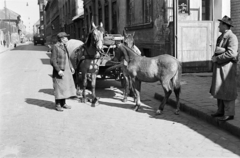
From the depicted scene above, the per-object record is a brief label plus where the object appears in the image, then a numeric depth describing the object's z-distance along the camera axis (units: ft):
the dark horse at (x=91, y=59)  25.26
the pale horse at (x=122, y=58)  24.76
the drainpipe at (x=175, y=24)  35.37
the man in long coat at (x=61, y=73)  23.73
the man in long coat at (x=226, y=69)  17.54
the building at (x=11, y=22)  222.69
